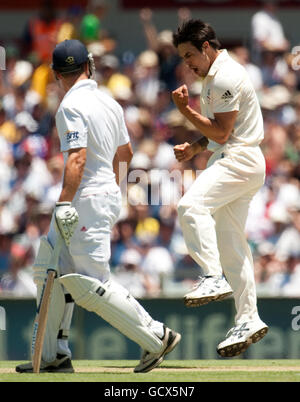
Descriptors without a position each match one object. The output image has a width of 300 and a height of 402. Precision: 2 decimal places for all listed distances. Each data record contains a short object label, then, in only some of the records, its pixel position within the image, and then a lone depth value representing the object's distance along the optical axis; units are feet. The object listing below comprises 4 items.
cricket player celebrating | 47.21
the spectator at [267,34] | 93.66
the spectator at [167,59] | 91.40
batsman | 44.04
